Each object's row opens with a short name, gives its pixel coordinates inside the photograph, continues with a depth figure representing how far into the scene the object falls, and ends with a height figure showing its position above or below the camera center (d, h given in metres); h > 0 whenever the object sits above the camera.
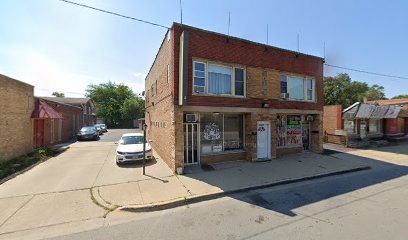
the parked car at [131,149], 10.15 -1.51
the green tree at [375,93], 47.03 +7.02
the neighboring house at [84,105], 31.09 +2.41
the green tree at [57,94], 79.23 +10.34
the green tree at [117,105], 51.19 +4.16
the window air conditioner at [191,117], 9.84 +0.15
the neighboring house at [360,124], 17.19 -0.28
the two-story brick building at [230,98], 8.97 +1.18
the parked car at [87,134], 21.48 -1.45
